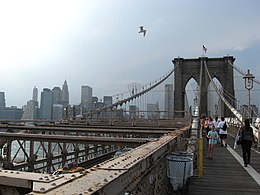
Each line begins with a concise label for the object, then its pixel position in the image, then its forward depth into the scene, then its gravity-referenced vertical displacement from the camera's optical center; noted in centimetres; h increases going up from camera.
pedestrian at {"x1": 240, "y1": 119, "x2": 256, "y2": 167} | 746 -66
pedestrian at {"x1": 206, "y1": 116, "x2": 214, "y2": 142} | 1339 -62
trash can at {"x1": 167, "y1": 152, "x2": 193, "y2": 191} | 428 -91
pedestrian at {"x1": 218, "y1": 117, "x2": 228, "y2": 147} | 1173 -72
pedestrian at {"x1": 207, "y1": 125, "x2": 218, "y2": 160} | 877 -84
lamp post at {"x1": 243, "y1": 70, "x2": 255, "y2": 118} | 1640 +203
